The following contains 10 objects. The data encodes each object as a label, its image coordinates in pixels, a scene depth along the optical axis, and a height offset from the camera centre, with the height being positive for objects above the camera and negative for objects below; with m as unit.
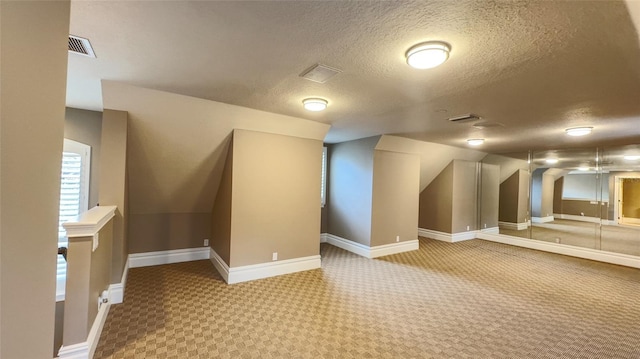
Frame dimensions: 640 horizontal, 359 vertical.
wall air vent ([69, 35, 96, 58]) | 1.98 +0.98
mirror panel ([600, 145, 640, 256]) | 5.71 +0.00
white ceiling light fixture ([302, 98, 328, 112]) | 3.20 +0.93
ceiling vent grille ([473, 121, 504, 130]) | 4.19 +0.99
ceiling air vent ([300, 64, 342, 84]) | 2.35 +0.98
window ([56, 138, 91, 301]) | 3.98 -0.09
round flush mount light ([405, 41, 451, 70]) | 1.91 +0.95
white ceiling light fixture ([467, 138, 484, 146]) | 5.58 +0.97
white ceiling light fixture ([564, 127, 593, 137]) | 4.28 +0.96
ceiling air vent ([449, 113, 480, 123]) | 3.79 +0.98
